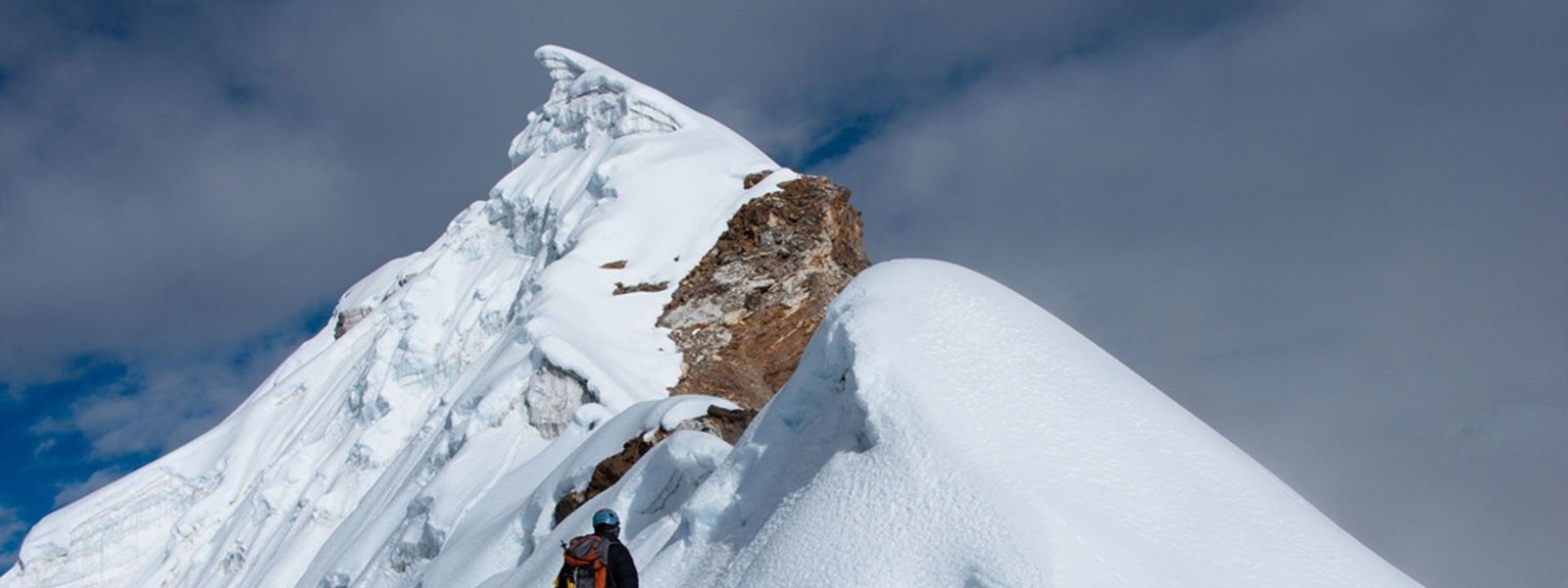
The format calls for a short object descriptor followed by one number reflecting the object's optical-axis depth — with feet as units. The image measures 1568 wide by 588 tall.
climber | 24.31
